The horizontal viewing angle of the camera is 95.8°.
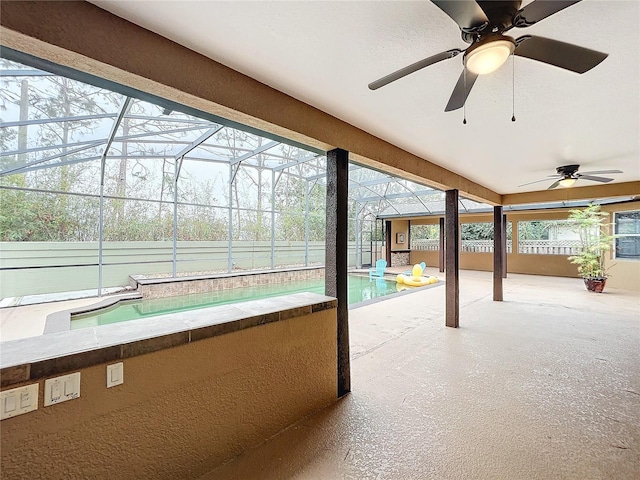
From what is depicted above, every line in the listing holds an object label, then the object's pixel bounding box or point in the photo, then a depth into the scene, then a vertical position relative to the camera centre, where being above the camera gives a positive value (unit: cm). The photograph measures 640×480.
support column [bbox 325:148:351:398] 249 +0
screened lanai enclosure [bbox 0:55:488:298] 491 +138
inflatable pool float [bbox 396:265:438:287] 852 -103
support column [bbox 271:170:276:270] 936 +89
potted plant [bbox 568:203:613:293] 713 -1
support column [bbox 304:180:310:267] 996 +68
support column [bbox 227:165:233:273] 820 +44
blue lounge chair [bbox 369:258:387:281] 1024 -85
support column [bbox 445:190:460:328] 436 -21
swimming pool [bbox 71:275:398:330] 541 -133
